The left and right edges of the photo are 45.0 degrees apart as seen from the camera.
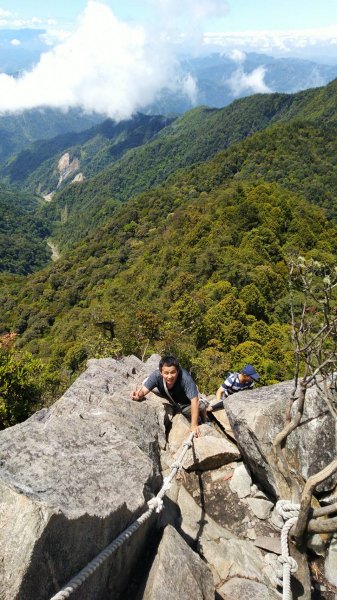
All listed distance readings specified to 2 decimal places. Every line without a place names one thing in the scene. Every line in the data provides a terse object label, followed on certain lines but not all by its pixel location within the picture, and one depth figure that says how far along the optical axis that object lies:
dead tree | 4.82
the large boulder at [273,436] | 7.14
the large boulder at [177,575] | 4.56
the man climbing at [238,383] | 10.36
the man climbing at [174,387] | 8.02
